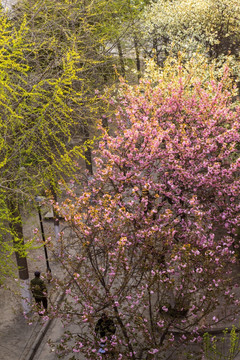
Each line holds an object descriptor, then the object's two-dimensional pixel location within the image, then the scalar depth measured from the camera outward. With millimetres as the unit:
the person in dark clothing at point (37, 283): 13750
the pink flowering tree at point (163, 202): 9922
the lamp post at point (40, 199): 14881
